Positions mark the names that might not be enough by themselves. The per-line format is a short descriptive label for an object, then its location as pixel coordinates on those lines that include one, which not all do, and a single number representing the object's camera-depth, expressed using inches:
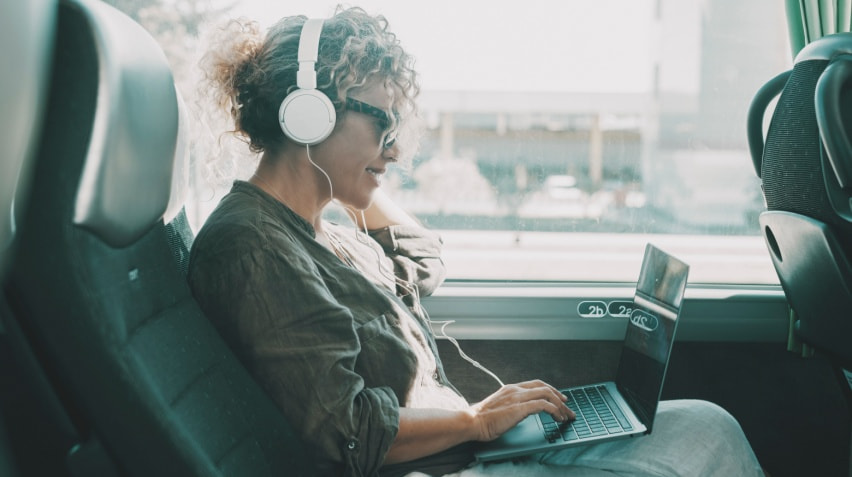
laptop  47.4
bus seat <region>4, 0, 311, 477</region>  27.9
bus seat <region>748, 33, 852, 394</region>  43.5
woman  39.3
